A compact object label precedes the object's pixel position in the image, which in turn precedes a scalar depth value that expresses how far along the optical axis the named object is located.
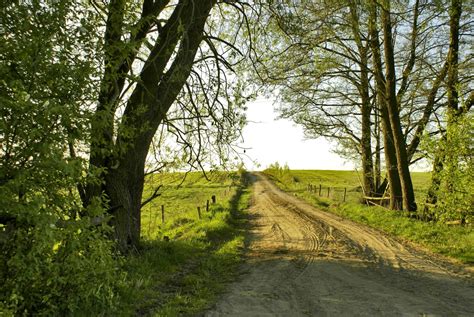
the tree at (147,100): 8.63
